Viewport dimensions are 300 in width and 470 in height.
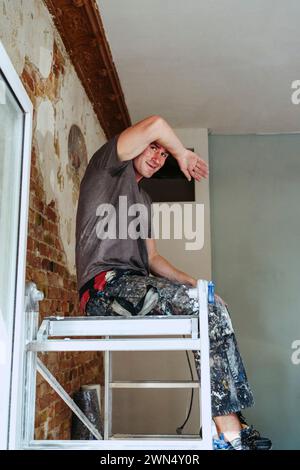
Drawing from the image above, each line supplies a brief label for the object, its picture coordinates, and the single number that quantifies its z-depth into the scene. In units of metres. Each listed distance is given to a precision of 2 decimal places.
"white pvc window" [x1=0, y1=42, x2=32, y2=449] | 1.48
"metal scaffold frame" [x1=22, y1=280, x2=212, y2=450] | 1.53
